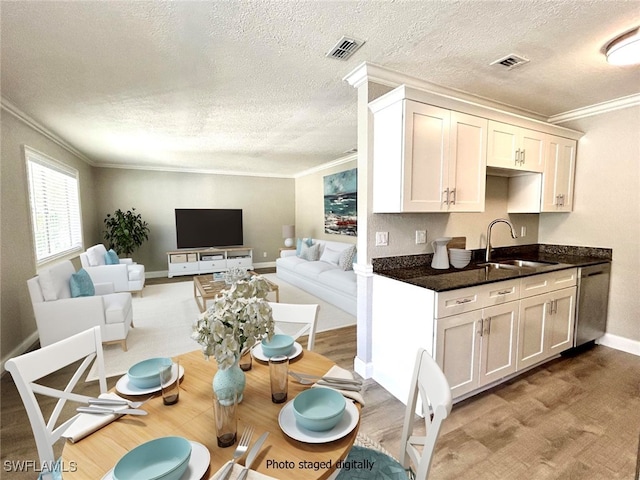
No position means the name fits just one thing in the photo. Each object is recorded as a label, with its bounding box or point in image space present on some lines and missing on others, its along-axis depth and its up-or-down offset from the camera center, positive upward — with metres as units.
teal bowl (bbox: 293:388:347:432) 0.92 -0.67
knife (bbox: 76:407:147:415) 1.00 -0.68
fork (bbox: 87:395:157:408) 1.05 -0.68
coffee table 3.86 -1.05
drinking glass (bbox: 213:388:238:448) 0.90 -0.63
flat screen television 6.70 -0.32
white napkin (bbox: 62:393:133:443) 0.91 -0.69
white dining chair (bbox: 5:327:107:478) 1.10 -0.65
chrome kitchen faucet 2.92 -0.34
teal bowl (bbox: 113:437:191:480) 0.75 -0.68
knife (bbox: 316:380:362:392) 1.14 -0.68
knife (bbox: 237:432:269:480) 0.77 -0.69
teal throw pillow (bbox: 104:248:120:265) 4.87 -0.74
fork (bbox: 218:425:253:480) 0.77 -0.69
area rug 2.97 -1.42
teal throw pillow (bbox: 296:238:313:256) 6.50 -0.66
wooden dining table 0.81 -0.71
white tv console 6.55 -1.07
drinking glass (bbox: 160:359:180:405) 1.09 -0.66
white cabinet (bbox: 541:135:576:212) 3.00 +0.39
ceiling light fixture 1.83 +1.06
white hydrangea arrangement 0.91 -0.36
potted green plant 5.86 -0.36
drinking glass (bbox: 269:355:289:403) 1.10 -0.62
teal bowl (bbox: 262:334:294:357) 1.42 -0.65
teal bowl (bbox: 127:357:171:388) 1.16 -0.65
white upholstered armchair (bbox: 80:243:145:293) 4.47 -0.92
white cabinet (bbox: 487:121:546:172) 2.54 +0.60
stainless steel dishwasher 2.80 -0.90
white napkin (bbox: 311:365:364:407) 1.10 -0.69
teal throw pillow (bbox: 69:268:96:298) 2.99 -0.74
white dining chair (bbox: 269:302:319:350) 1.77 -0.62
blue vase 0.97 -0.56
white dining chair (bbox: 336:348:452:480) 0.97 -0.80
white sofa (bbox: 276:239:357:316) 4.17 -1.07
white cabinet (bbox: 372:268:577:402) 2.00 -0.87
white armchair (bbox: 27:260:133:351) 2.73 -0.95
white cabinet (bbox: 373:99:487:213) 2.17 +0.42
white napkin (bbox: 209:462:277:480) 0.76 -0.69
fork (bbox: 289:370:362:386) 1.18 -0.68
